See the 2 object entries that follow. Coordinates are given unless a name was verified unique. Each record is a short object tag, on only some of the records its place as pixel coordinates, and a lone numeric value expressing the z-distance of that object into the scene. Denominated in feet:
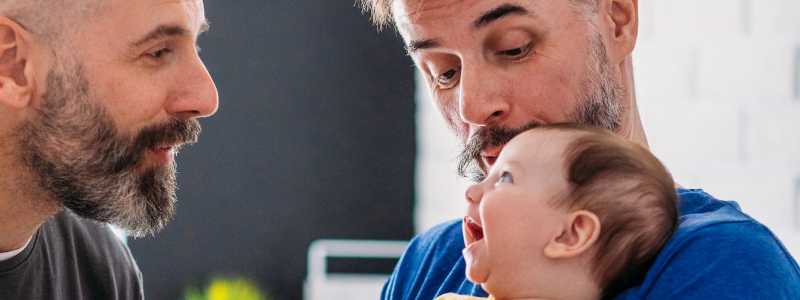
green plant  11.64
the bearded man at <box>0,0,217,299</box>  4.69
